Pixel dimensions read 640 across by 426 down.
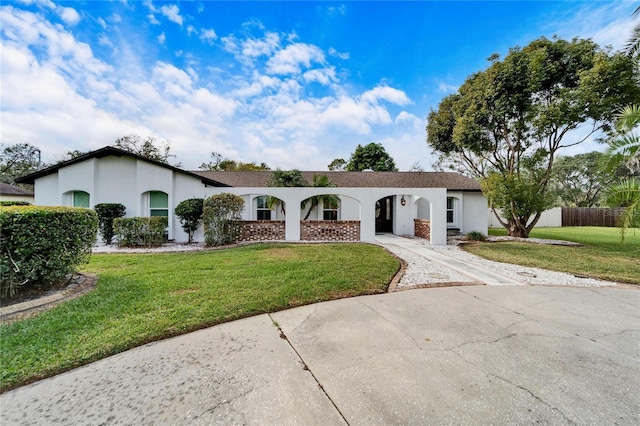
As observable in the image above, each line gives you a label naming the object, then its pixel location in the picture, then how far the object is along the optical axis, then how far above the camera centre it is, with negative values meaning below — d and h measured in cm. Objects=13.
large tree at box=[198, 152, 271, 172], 3712 +728
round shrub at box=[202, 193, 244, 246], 1111 -18
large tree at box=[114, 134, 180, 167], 3025 +831
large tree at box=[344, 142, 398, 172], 3123 +674
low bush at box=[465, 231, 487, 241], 1396 -139
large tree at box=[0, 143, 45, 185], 3300 +724
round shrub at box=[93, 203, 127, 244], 1155 -17
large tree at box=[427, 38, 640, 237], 1076 +484
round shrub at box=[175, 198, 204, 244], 1155 +0
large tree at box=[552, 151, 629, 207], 3675 +473
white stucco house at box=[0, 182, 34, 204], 1953 +163
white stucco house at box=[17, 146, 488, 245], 1233 +100
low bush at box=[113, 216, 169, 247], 1094 -76
